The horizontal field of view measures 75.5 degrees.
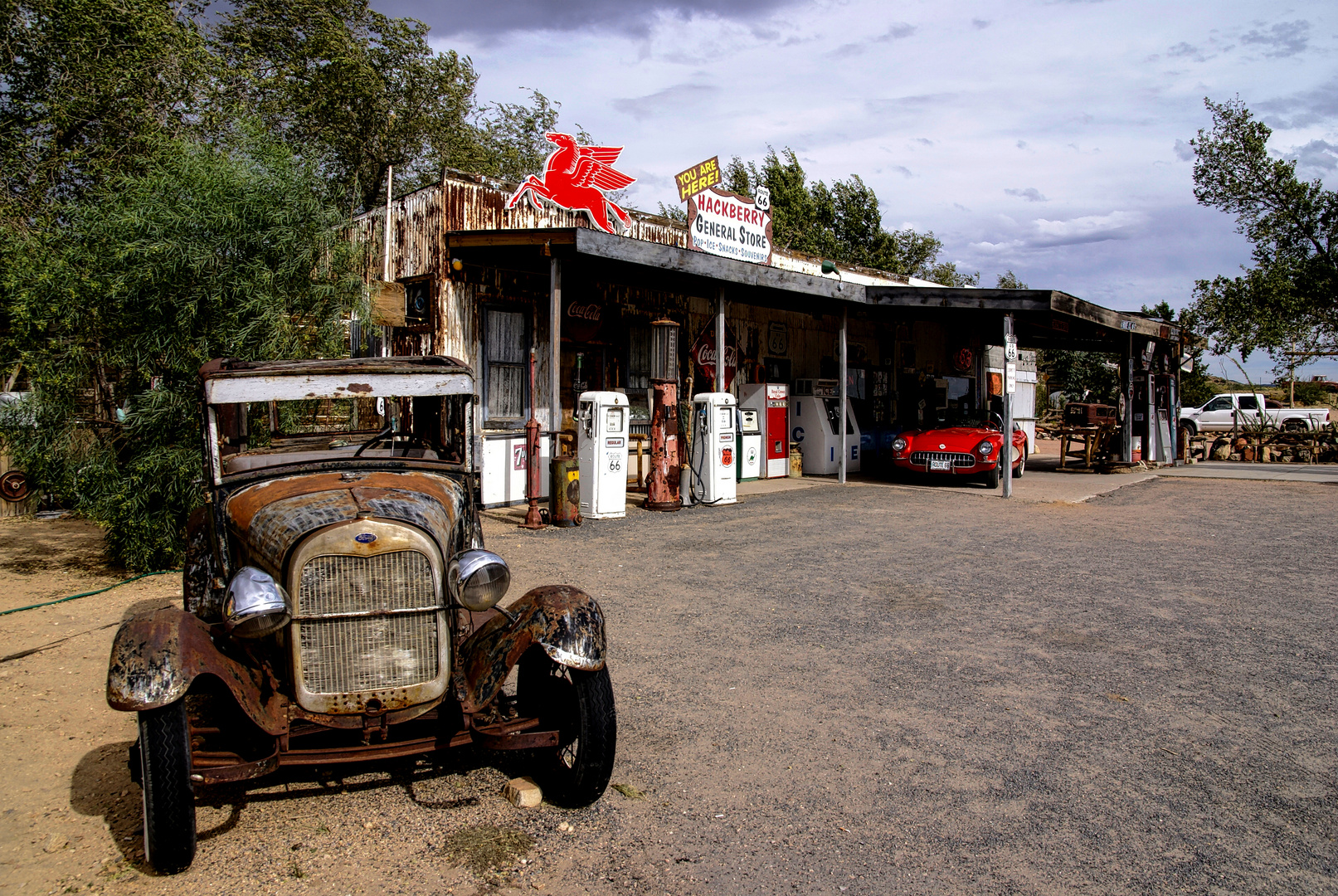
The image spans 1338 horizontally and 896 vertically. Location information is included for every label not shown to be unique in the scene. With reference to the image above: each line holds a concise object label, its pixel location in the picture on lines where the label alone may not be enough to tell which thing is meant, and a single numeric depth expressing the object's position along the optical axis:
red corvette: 14.40
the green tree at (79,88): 15.27
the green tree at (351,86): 21.16
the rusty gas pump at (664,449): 11.48
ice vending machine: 16.36
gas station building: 11.43
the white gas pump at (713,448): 11.89
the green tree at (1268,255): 28.47
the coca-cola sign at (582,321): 12.97
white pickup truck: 27.00
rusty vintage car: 2.90
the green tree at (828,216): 34.16
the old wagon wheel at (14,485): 11.38
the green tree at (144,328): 7.31
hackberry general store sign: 13.06
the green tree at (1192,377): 30.70
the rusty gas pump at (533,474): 10.13
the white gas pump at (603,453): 10.66
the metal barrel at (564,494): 10.20
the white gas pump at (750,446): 15.45
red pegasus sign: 11.81
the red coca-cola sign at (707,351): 15.05
